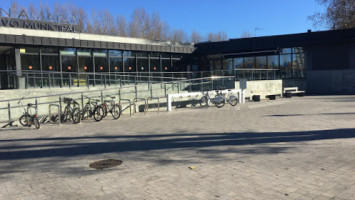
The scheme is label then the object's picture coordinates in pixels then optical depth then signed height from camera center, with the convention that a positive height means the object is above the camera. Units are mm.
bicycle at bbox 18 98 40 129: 11516 -816
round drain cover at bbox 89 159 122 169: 5956 -1372
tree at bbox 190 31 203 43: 72312 +13776
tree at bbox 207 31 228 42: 73550 +13972
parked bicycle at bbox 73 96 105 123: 12859 -683
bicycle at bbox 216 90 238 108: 18467 -417
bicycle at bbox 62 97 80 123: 13281 -603
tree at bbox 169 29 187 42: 65500 +13032
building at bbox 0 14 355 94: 19844 +3408
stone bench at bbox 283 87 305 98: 24636 -22
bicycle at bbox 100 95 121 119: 13541 -627
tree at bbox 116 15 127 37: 52344 +11999
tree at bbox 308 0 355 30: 33188 +8715
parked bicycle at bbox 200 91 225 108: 17703 -377
